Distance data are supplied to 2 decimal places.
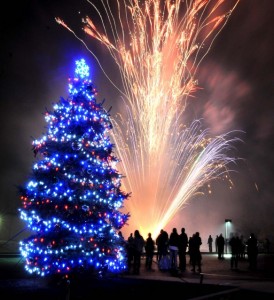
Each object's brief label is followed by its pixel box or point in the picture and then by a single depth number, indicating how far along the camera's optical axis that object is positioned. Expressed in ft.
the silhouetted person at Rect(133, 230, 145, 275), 51.09
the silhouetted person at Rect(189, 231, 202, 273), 56.65
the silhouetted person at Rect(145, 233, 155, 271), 63.05
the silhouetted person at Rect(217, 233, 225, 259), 79.72
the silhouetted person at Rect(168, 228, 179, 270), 54.75
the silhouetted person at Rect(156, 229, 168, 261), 58.44
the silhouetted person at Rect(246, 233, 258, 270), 65.51
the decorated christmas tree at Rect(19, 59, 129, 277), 39.73
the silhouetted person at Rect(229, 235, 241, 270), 66.23
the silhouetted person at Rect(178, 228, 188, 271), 59.98
